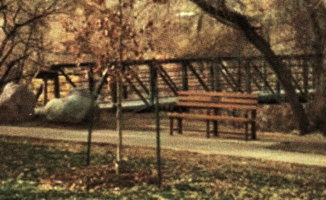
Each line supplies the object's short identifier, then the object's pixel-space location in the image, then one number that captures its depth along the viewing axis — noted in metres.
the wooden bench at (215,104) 13.88
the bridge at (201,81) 18.75
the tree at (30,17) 16.20
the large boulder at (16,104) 17.19
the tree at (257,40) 14.83
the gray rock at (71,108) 16.14
